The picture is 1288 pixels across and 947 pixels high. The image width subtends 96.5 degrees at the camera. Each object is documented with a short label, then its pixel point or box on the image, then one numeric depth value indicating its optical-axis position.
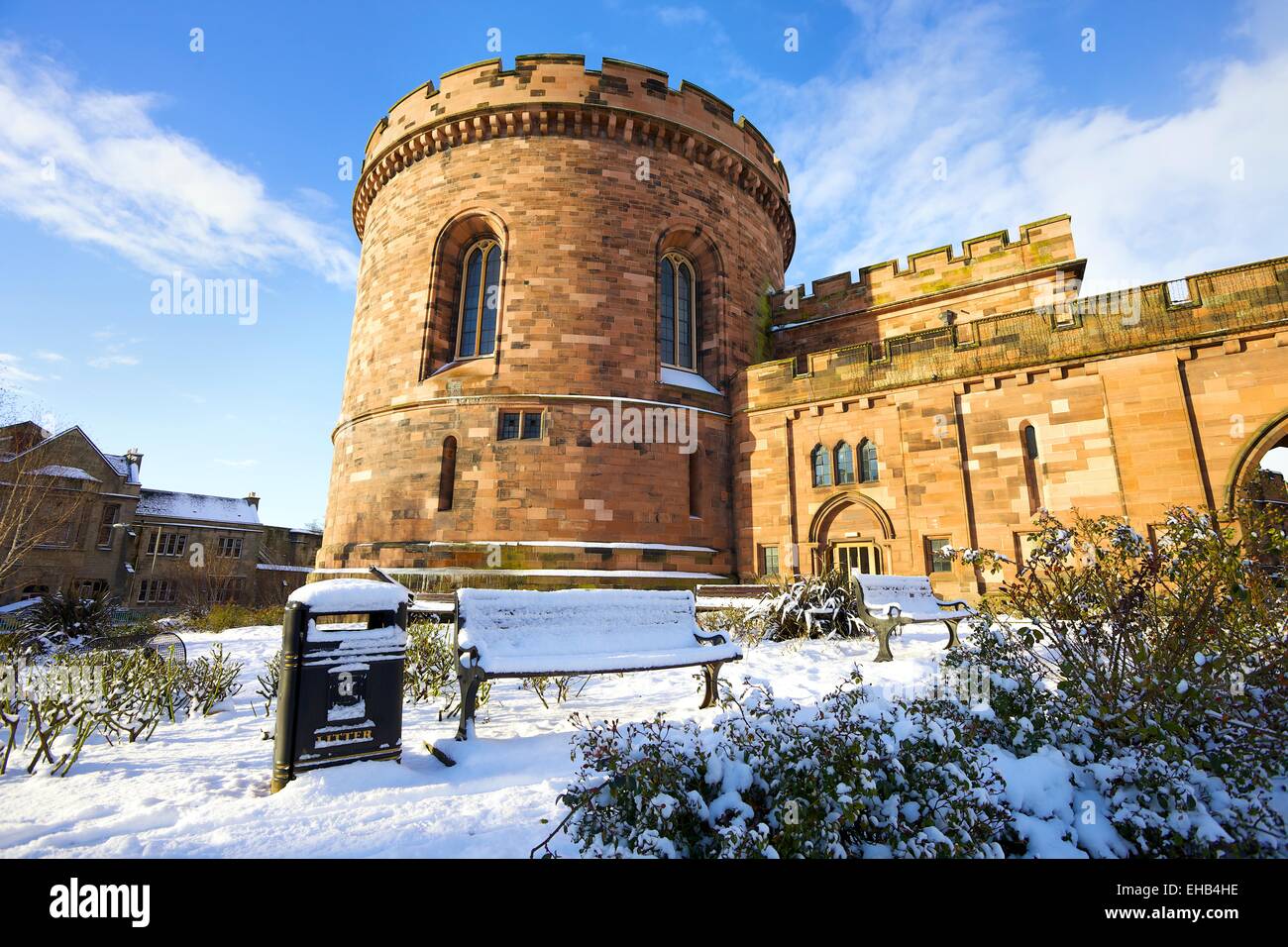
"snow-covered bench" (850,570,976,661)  6.34
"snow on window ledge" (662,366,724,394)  14.07
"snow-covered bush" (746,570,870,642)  8.25
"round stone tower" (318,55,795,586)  12.36
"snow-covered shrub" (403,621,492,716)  5.23
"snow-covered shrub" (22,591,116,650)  7.74
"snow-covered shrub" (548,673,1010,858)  2.10
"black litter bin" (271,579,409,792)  3.11
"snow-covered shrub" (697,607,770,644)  8.24
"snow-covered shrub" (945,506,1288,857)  2.49
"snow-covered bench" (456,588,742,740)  3.90
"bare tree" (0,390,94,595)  11.44
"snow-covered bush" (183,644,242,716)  4.80
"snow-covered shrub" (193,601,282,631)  12.63
